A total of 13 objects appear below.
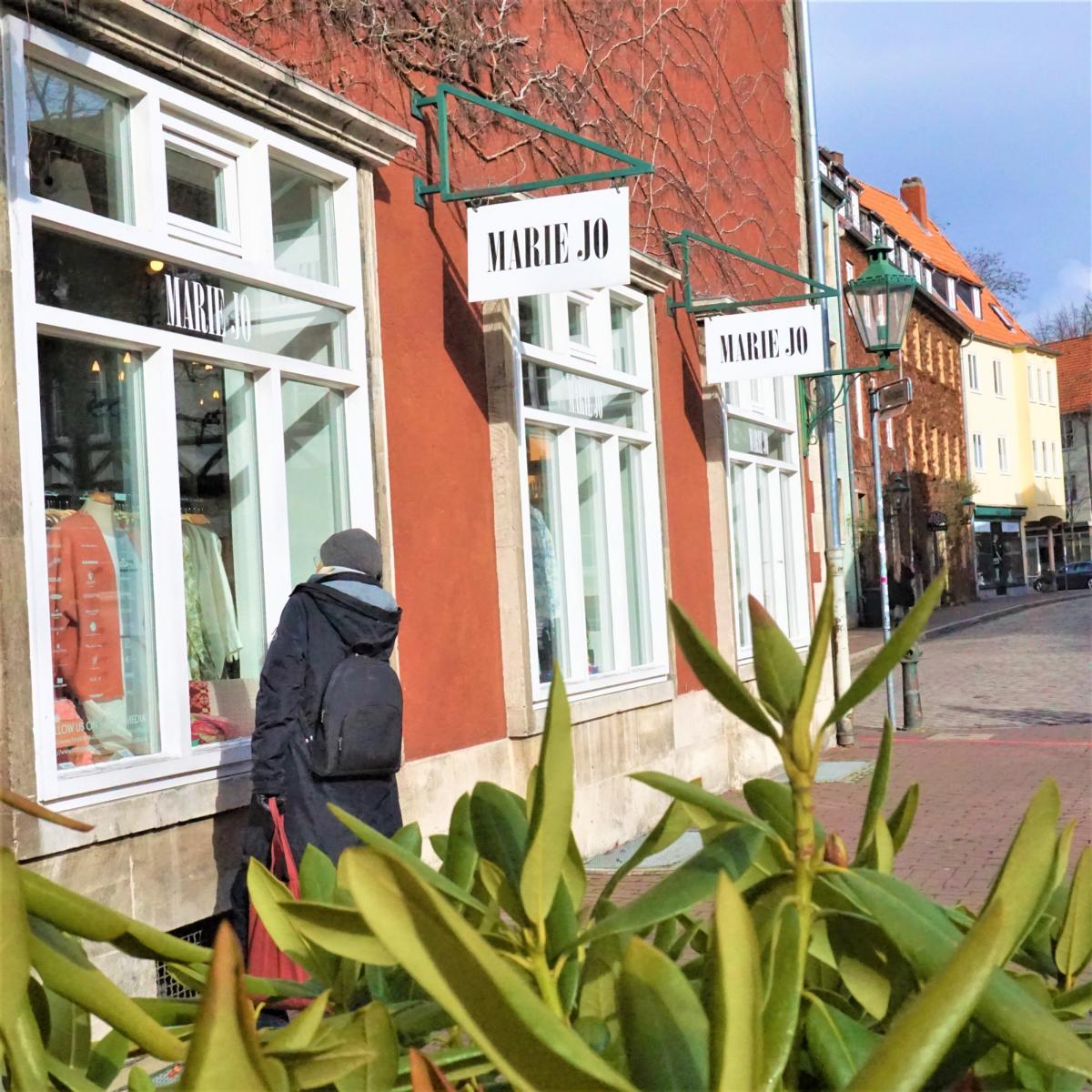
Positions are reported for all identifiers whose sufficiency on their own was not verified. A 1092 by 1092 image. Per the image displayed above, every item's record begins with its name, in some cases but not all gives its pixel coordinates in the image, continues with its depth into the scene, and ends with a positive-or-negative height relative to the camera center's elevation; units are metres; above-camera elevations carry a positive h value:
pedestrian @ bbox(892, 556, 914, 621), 34.78 -1.03
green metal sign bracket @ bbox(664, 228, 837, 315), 10.98 +2.04
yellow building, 53.03 +3.71
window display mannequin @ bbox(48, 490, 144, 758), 5.27 -0.09
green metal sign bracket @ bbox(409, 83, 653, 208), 7.31 +2.10
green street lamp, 13.05 +2.15
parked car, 55.41 -1.53
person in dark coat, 5.34 -0.39
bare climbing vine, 7.15 +3.10
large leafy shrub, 0.62 -0.20
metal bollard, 14.93 -1.57
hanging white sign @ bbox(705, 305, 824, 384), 10.96 +1.58
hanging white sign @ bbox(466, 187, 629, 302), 7.20 +1.61
